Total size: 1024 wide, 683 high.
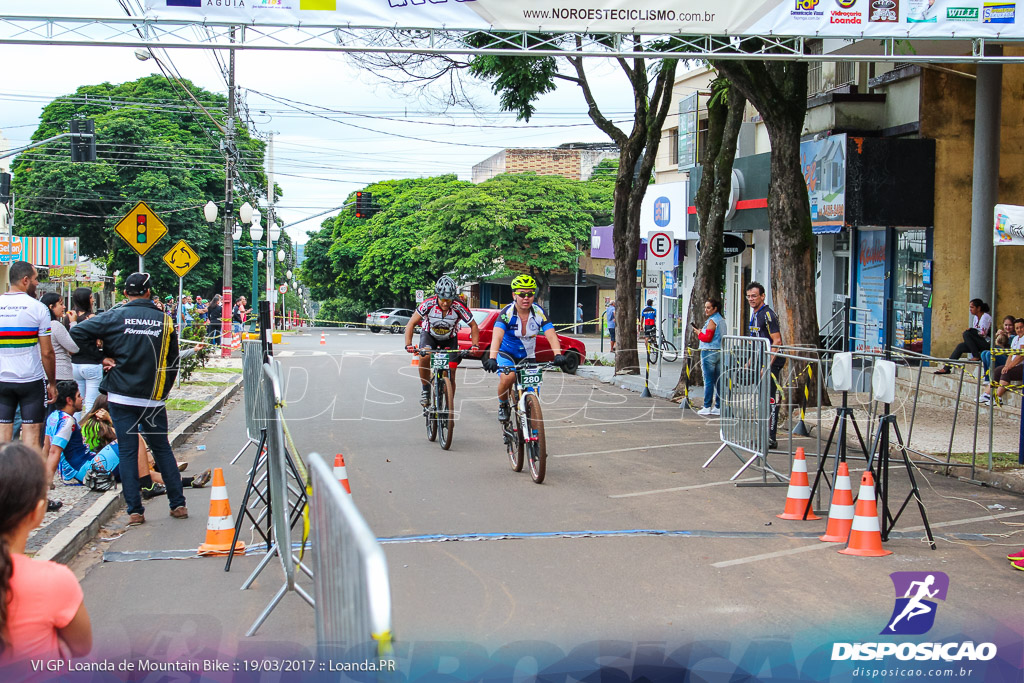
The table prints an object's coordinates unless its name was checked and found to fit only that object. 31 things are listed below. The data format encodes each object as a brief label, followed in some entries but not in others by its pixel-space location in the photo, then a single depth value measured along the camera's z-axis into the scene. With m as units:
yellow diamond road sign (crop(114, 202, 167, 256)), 16.45
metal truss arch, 9.99
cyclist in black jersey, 12.55
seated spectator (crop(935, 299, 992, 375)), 16.67
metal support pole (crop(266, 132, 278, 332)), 41.68
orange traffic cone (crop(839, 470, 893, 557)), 7.16
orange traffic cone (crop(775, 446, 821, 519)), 8.37
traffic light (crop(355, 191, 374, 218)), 40.72
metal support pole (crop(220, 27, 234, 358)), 29.23
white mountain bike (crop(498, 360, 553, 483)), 9.75
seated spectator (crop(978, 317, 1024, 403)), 12.14
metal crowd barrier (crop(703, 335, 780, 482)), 9.60
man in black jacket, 8.04
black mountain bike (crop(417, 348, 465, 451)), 12.08
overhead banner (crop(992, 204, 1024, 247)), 10.52
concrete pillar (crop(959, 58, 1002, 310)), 16.88
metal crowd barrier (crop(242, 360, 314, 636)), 5.52
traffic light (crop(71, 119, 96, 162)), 26.56
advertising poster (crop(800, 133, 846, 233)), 19.58
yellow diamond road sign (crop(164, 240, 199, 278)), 20.00
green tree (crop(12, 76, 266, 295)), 47.31
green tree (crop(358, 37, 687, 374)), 19.12
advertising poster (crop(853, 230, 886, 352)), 20.67
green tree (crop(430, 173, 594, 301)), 50.03
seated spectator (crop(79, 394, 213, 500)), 9.50
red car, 24.44
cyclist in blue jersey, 10.70
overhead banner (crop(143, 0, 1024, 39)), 10.20
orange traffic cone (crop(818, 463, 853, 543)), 7.57
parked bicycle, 26.66
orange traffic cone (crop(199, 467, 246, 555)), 7.21
